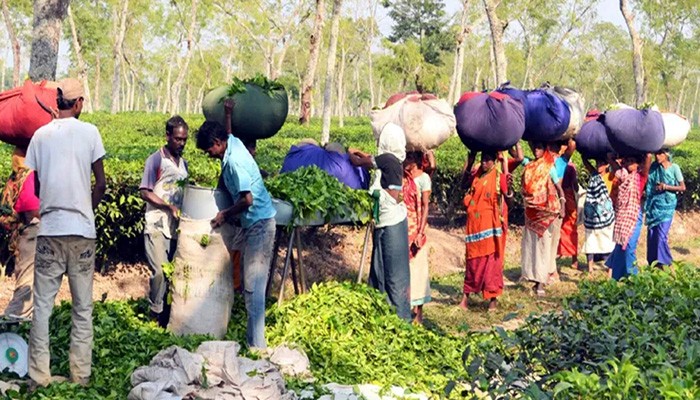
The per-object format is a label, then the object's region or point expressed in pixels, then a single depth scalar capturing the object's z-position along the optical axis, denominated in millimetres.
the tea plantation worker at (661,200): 9961
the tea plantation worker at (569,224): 10500
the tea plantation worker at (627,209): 9148
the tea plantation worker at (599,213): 10422
